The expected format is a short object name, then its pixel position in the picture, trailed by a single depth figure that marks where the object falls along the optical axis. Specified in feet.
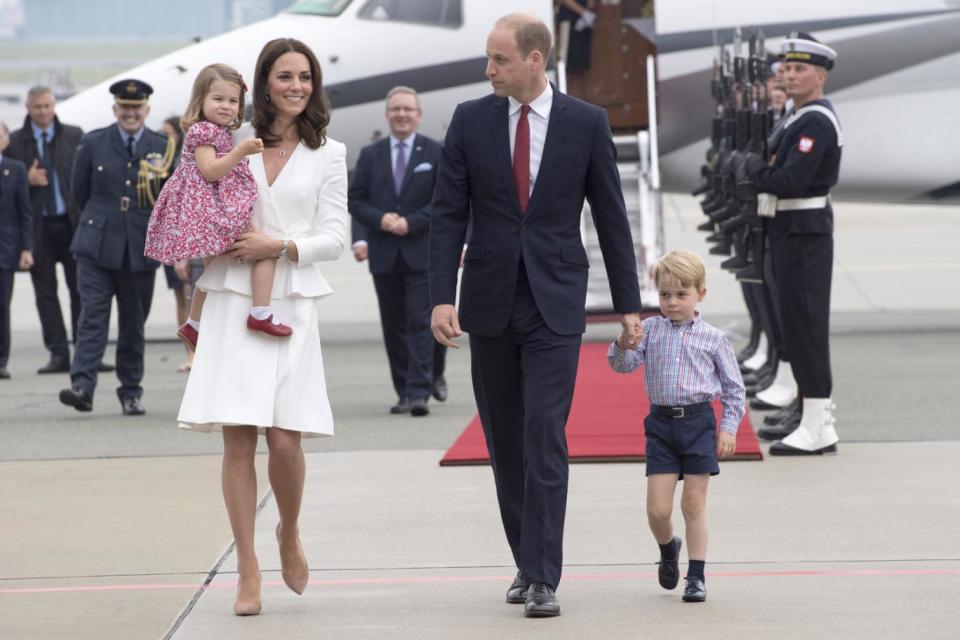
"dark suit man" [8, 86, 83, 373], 79.36
